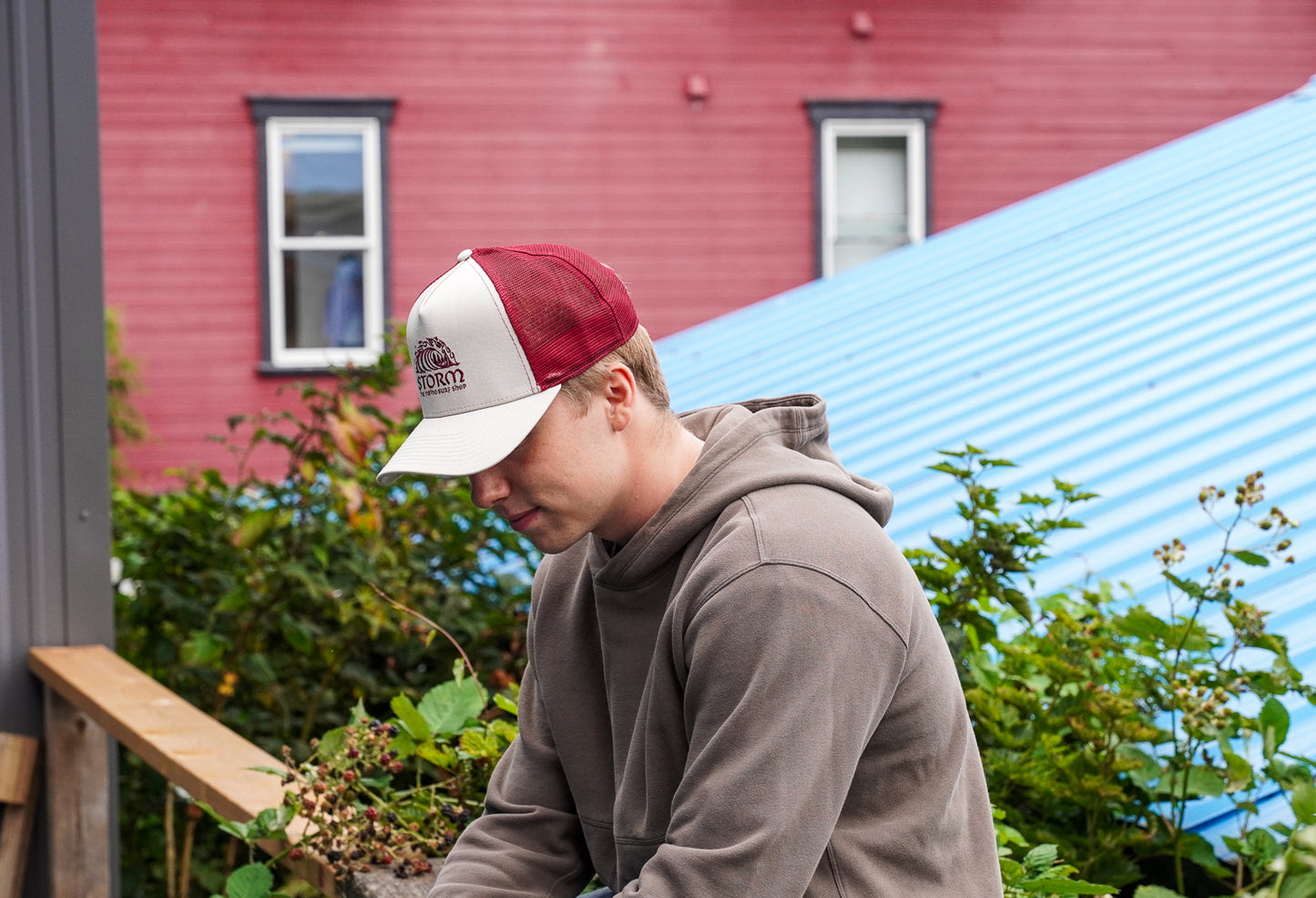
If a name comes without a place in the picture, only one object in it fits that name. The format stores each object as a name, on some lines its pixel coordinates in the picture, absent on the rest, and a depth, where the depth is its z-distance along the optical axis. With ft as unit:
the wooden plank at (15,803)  10.75
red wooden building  34.96
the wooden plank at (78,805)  10.74
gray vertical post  11.06
